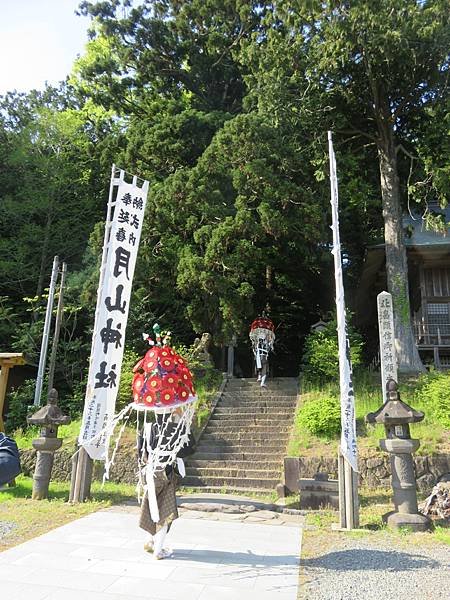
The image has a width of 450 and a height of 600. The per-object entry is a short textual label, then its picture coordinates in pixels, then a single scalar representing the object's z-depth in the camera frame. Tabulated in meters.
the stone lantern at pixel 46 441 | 8.30
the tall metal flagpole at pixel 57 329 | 13.01
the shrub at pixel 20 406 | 13.49
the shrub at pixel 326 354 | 12.58
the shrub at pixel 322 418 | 9.93
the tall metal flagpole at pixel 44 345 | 12.95
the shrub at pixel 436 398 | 9.91
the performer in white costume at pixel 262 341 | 13.74
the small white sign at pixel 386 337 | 10.30
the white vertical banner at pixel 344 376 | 6.71
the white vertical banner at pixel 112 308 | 7.45
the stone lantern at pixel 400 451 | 6.53
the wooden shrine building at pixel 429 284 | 15.21
